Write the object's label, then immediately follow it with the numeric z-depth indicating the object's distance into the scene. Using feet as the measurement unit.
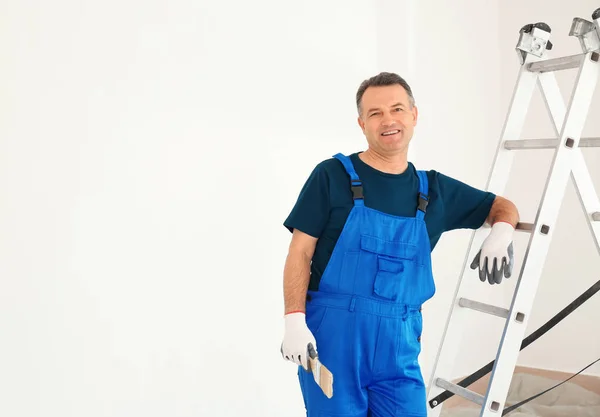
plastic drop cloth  13.29
